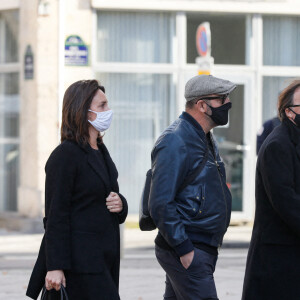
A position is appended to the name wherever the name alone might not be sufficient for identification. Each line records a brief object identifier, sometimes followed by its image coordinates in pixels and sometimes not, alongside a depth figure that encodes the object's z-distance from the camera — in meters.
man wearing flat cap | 9.59
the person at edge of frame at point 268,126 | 21.42
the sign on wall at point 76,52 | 30.47
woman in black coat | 9.88
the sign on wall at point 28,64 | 30.42
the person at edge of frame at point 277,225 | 9.82
